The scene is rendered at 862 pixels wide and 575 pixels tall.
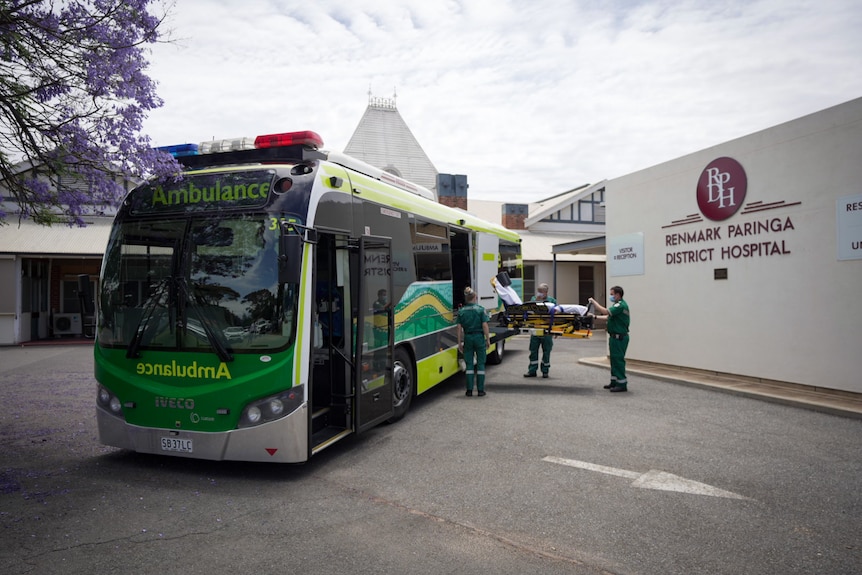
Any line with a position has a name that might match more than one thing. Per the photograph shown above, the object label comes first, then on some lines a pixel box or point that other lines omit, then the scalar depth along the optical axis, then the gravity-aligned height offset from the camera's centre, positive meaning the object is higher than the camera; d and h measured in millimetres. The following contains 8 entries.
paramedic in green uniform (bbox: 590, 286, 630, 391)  10102 -897
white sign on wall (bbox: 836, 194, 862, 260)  8914 +861
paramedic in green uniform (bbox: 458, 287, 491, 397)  9703 -661
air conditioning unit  21844 -1149
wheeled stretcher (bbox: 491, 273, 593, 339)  10453 -555
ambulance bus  5488 -169
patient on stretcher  10539 -382
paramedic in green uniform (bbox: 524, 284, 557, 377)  11586 -1156
